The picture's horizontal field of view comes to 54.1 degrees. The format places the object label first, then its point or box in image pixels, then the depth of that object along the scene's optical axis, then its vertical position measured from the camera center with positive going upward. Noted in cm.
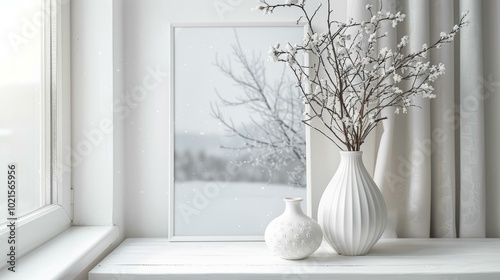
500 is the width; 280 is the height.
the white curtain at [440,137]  149 +1
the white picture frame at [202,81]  154 +19
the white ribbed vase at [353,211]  132 -19
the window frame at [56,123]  133 +5
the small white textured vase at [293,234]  126 -24
